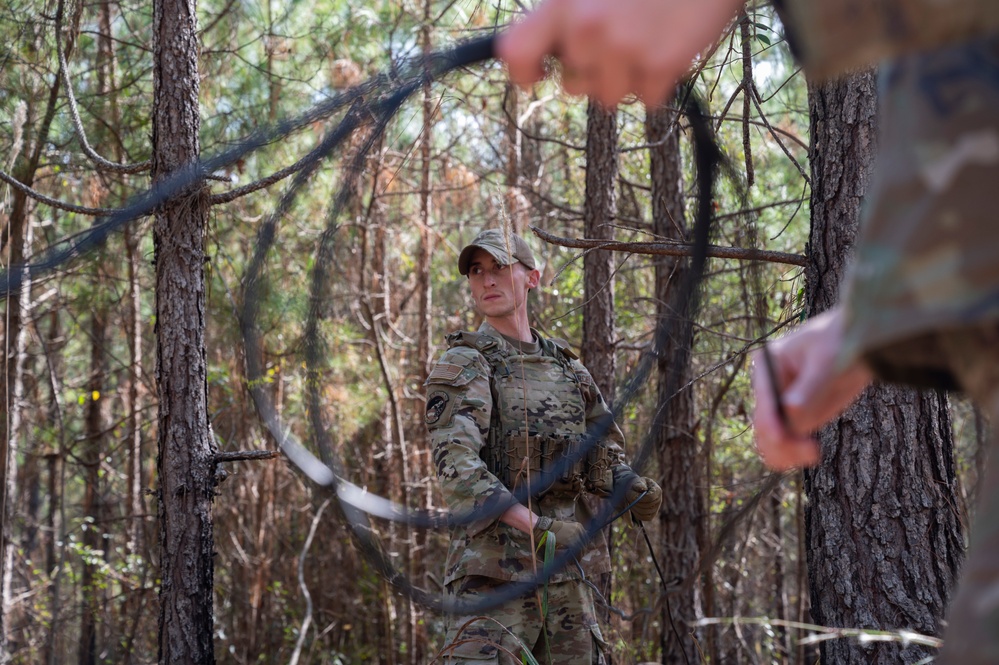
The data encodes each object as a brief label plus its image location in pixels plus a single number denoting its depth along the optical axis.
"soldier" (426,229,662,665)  2.93
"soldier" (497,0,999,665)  0.90
